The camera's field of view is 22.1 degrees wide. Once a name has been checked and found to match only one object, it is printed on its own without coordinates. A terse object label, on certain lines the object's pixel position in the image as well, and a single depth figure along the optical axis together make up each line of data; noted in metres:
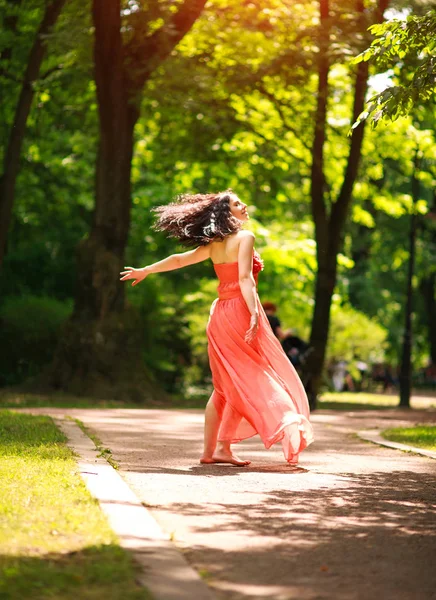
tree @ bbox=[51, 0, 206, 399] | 19.39
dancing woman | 8.93
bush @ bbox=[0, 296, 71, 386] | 23.94
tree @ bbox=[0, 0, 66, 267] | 18.14
